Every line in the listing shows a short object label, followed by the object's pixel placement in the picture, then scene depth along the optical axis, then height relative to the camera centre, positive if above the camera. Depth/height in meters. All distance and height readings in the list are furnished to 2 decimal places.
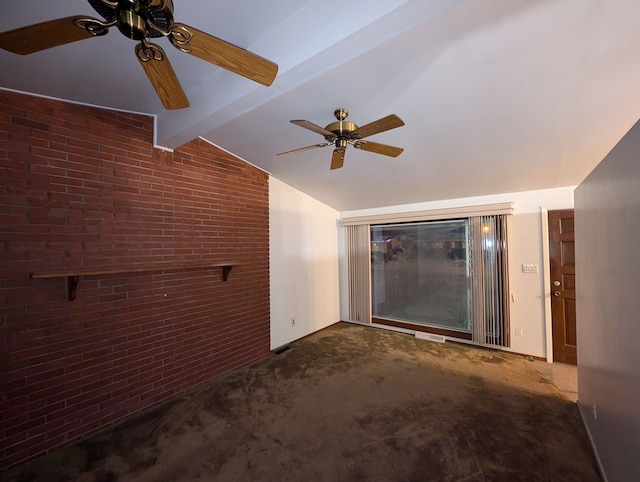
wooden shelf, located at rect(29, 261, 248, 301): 1.91 -0.18
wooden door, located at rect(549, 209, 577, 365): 3.18 -0.52
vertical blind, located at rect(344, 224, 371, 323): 4.73 -0.47
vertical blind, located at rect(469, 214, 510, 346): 3.50 -0.49
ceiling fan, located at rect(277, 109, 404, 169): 1.75 +0.80
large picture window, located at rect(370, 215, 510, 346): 3.57 -0.51
